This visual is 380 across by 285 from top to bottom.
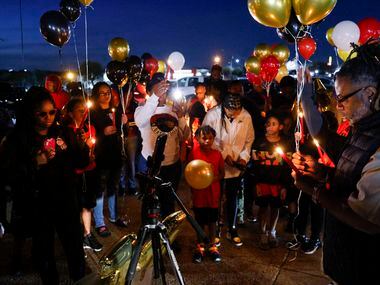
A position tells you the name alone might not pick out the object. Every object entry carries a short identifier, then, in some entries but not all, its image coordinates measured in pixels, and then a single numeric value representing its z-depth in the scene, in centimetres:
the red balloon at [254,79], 716
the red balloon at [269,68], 621
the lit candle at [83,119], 470
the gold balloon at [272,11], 375
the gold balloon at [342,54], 607
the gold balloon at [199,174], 400
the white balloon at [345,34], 546
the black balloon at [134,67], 573
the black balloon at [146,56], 768
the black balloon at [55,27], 492
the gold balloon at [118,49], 630
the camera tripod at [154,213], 268
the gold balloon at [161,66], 955
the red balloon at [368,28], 538
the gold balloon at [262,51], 750
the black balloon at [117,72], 551
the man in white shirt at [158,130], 452
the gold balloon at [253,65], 732
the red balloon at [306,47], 602
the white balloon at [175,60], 839
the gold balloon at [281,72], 781
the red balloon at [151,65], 740
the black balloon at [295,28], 402
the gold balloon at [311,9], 367
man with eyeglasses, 167
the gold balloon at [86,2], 538
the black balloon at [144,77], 689
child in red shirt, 444
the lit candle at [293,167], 224
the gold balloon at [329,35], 666
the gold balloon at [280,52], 740
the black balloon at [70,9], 546
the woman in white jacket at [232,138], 475
